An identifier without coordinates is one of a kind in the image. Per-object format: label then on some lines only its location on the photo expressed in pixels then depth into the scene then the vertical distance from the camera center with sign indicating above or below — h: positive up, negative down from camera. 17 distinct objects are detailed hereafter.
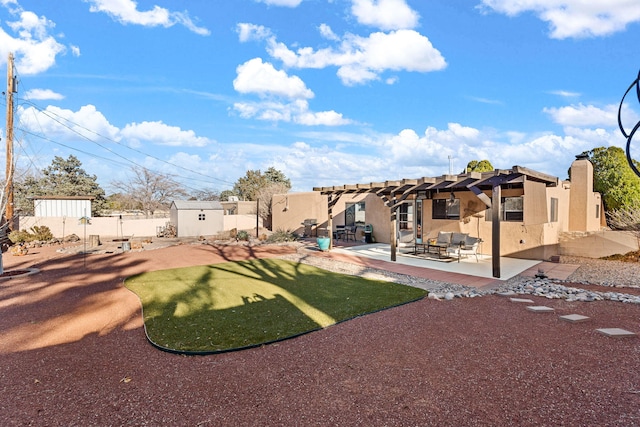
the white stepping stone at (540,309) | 5.44 -1.68
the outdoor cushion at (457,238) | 10.56 -0.91
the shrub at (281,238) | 16.07 -1.33
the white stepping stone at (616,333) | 4.31 -1.66
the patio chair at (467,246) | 10.12 -1.12
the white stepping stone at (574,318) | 4.89 -1.66
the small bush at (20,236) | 14.00 -1.06
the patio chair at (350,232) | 16.11 -1.04
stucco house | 8.27 +0.08
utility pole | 12.88 +4.59
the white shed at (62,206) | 17.91 +0.35
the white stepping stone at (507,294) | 6.53 -1.70
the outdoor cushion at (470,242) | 10.11 -1.00
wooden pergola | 7.79 +0.80
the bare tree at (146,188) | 30.06 +2.29
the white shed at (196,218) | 18.42 -0.35
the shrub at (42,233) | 15.14 -0.99
